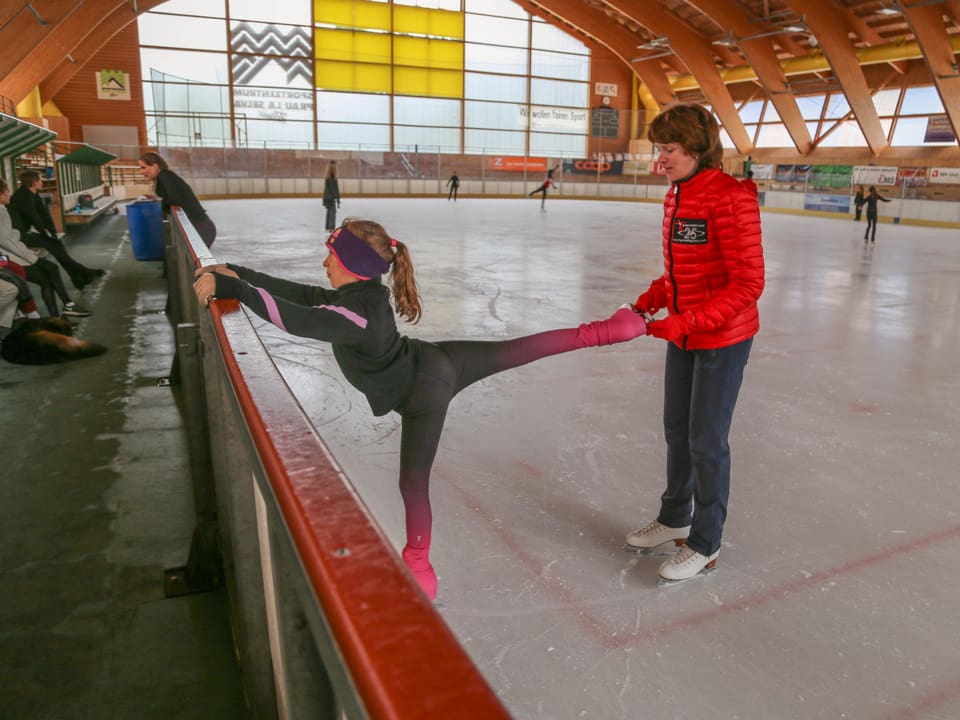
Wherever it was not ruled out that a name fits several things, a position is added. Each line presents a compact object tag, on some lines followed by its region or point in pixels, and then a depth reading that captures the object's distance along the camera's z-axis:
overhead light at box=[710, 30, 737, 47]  29.60
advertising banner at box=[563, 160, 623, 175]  37.03
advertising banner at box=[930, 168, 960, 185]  24.33
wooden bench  16.03
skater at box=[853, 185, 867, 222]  23.06
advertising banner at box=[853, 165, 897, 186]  25.72
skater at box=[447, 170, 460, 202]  29.94
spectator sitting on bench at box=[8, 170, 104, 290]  8.41
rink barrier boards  0.57
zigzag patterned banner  32.78
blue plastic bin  10.80
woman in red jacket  2.38
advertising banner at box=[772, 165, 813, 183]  29.00
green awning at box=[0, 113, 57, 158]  9.87
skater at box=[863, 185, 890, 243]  17.47
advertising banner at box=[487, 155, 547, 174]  36.16
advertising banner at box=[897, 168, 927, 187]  25.19
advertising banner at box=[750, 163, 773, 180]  31.42
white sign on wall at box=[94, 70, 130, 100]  31.36
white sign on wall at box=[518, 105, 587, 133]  38.09
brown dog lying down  5.72
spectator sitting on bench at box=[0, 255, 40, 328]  5.80
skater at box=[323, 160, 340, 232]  14.76
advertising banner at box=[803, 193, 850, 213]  26.78
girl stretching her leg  2.14
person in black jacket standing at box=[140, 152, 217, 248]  6.06
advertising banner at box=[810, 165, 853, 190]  27.02
